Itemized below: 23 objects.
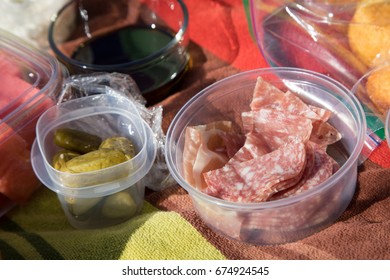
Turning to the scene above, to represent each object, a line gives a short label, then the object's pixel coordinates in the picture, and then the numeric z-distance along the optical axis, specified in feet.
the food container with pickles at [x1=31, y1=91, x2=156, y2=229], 3.01
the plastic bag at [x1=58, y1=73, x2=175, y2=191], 3.32
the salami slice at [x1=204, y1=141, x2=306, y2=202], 2.82
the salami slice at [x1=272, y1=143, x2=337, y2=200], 2.84
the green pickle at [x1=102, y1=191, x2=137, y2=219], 3.07
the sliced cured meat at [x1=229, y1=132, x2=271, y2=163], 3.04
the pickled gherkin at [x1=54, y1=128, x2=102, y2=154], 3.20
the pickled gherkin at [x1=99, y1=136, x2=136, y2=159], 3.14
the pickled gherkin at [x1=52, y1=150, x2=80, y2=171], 3.07
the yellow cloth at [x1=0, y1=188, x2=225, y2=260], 2.91
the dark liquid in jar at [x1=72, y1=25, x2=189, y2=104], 3.78
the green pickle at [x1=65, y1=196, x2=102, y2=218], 3.06
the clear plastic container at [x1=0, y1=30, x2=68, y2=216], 3.31
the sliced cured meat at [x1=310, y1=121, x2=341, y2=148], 3.16
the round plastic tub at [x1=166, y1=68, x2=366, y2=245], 2.77
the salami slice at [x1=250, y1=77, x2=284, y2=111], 3.29
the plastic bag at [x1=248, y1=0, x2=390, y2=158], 3.48
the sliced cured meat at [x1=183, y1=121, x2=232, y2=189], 3.05
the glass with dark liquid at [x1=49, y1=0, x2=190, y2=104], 3.78
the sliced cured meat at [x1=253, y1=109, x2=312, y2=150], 3.07
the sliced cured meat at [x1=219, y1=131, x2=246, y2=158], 3.15
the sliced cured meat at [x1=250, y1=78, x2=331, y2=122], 3.16
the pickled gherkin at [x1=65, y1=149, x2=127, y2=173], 2.99
